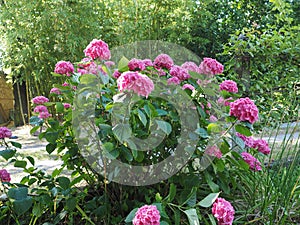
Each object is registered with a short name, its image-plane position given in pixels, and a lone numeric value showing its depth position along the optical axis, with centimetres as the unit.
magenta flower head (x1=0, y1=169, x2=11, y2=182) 114
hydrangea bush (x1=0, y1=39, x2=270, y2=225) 93
